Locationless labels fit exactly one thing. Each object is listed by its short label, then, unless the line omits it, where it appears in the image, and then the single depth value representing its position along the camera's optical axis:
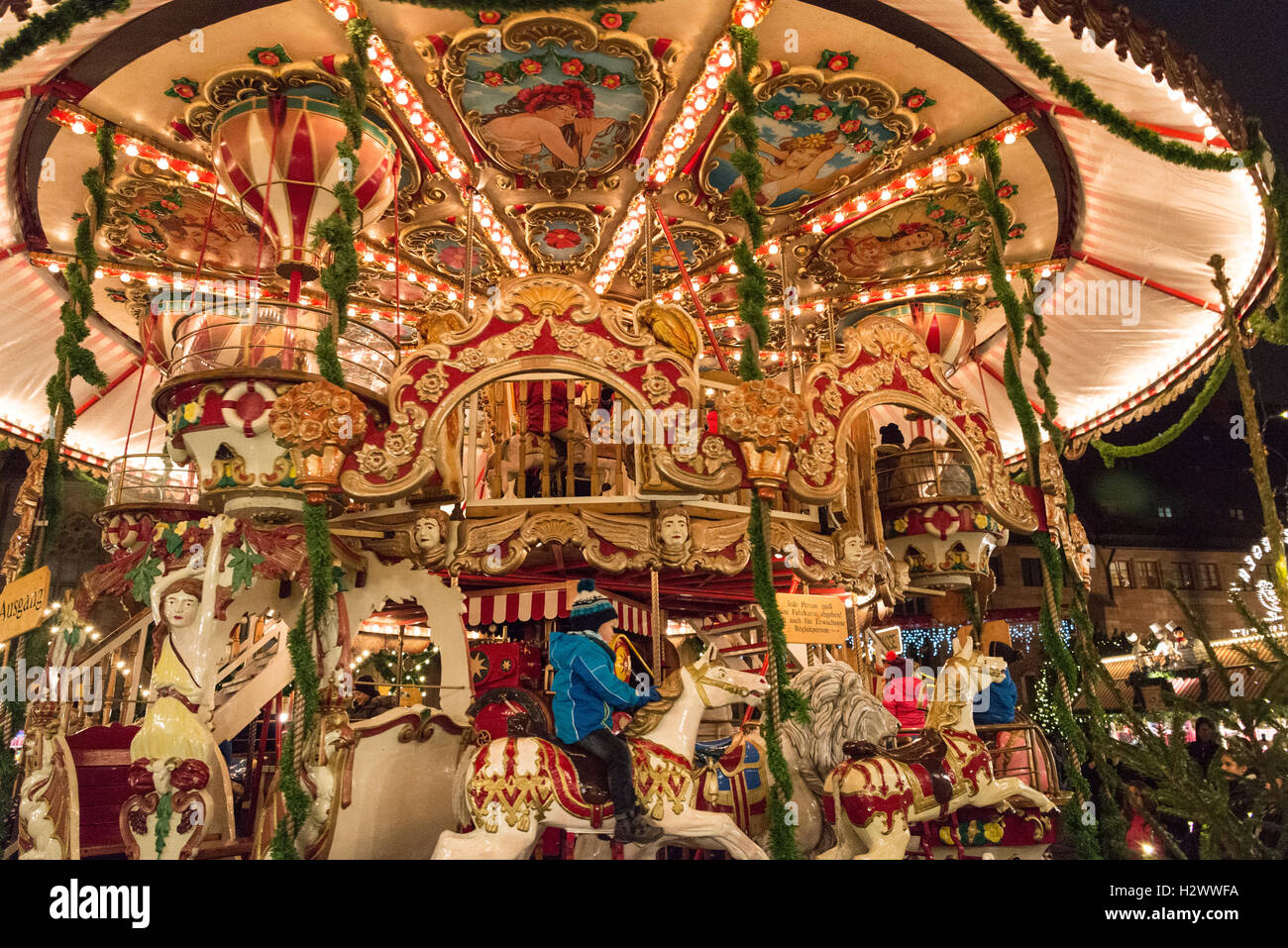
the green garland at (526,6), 4.14
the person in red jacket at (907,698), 8.76
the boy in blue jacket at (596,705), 5.11
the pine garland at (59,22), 4.47
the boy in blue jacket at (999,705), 7.20
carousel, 5.30
